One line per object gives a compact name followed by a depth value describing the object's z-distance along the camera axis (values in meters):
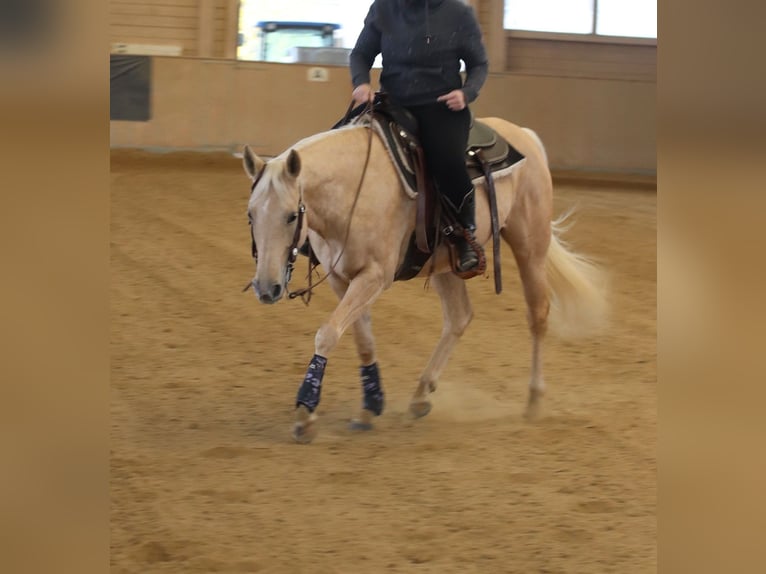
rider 9.88
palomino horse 8.77
